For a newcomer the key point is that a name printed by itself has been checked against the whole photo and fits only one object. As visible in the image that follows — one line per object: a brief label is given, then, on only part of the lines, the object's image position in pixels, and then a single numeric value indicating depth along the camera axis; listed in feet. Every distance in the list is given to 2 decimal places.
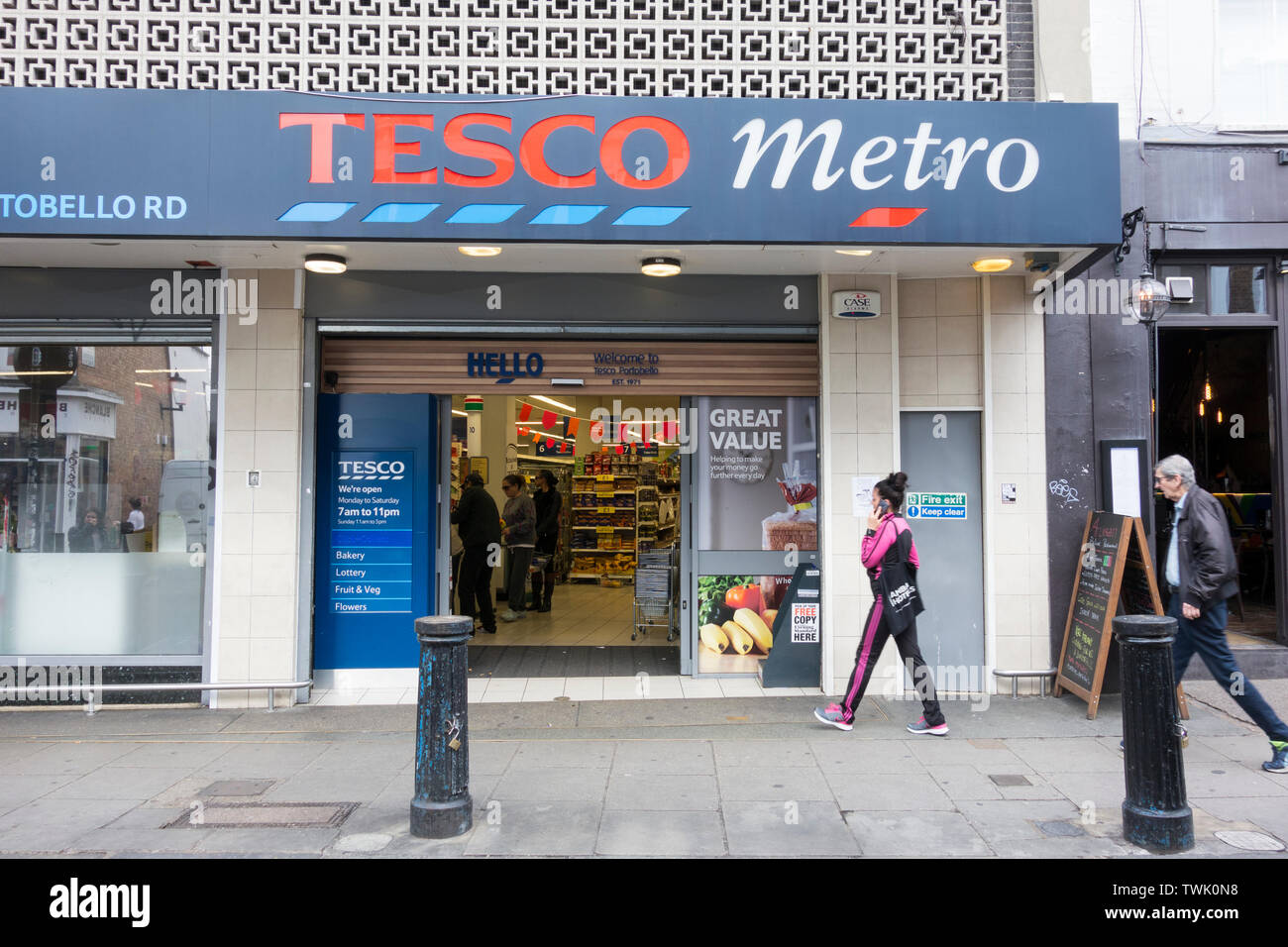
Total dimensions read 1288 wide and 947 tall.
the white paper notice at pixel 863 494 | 24.35
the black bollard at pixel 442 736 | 15.15
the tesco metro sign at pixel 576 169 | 19.69
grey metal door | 24.80
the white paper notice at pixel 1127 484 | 24.04
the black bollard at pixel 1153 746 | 14.40
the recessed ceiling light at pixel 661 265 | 22.71
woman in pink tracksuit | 20.51
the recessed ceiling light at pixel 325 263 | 22.24
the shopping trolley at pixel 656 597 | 32.45
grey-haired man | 18.08
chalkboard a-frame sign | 21.57
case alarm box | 24.26
